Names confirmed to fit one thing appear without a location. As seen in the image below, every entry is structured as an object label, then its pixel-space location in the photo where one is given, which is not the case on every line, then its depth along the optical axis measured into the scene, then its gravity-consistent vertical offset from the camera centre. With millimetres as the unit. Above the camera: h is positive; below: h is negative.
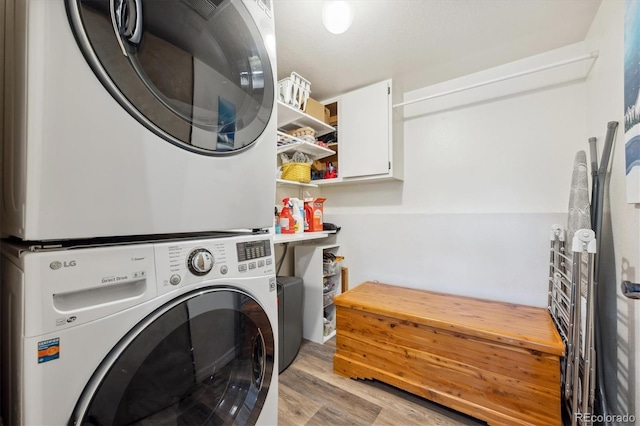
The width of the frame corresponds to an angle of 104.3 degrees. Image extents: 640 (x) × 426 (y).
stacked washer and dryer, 469 +1
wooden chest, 1179 -759
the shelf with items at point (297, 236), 1686 -167
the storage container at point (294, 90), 1763 +903
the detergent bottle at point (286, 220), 1836 -48
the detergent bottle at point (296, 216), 1894 -19
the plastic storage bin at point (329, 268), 2185 -487
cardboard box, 2023 +872
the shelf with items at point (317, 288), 2070 -647
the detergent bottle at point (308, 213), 2086 +4
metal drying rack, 1024 -530
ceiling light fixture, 1135 +921
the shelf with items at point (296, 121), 1776 +743
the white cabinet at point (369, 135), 1934 +635
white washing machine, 470 -280
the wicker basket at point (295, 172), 1964 +331
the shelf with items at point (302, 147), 1885 +545
